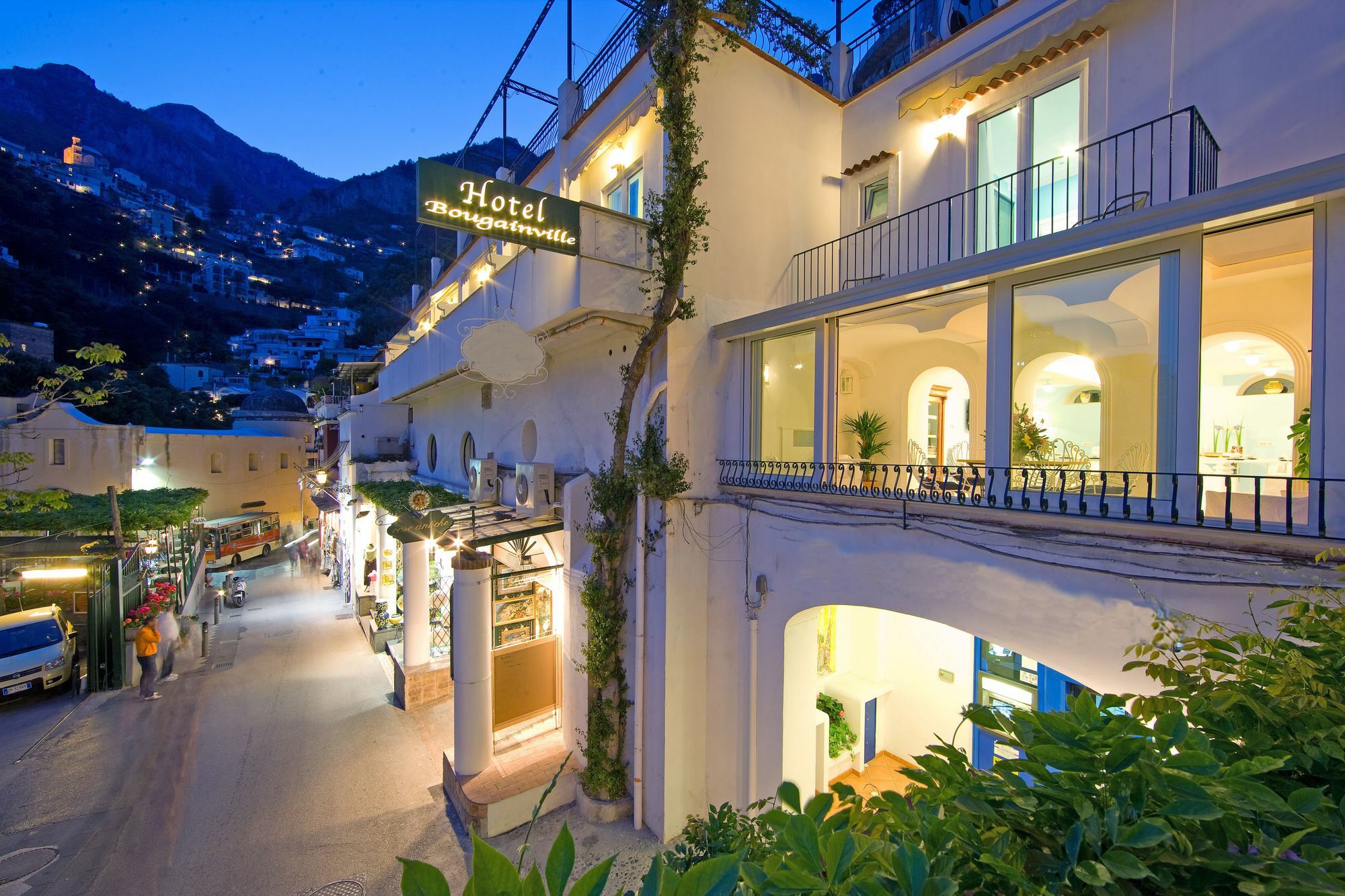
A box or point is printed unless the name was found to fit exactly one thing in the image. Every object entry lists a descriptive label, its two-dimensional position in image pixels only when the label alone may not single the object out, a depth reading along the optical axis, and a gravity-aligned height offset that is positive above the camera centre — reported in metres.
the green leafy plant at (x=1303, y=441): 3.74 +0.06
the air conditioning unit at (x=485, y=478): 10.32 -0.65
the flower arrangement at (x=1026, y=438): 5.55 +0.11
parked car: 10.59 -4.27
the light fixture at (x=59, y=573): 12.70 -3.10
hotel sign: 5.77 +2.65
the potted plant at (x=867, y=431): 10.77 +0.31
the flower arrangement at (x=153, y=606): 12.13 -3.93
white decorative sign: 6.87 +1.20
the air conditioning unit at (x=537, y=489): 8.71 -0.73
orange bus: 24.38 -4.57
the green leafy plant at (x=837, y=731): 8.62 -4.55
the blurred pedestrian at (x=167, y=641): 12.30 -4.63
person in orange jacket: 11.32 -4.50
